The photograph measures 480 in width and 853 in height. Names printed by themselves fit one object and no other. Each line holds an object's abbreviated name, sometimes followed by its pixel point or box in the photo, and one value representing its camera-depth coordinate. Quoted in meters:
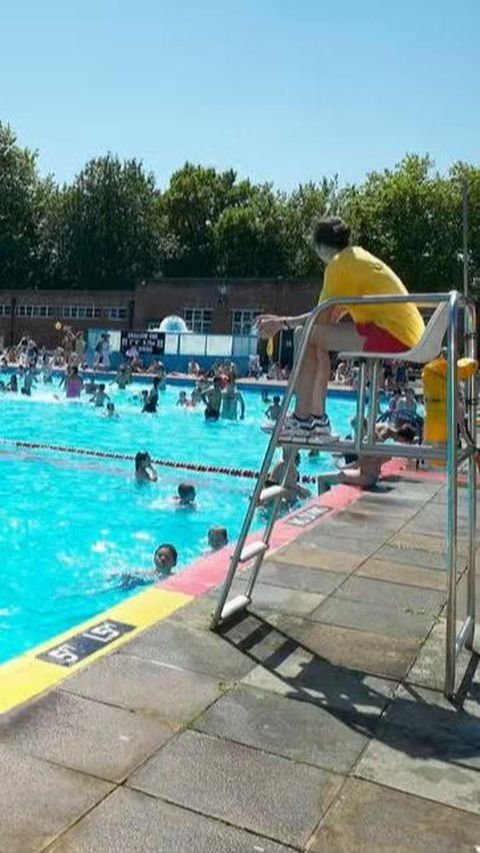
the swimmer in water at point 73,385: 25.38
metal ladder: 3.60
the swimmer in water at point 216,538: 9.18
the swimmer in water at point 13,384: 27.66
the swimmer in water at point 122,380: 30.75
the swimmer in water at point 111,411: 23.23
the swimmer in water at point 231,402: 22.69
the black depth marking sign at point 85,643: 3.83
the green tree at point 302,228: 53.97
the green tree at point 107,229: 55.66
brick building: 44.06
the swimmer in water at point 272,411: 14.87
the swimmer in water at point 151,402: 22.91
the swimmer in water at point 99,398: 24.56
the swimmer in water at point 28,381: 26.80
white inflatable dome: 39.13
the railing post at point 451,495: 3.56
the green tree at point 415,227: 43.56
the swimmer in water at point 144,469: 13.81
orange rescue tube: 4.03
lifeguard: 4.02
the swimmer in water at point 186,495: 12.36
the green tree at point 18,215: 56.75
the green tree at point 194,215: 57.62
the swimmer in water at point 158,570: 8.62
